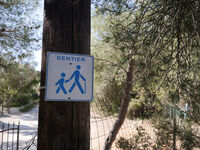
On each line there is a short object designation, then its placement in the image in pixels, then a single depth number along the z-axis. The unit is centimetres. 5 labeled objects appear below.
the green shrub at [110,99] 759
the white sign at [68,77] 141
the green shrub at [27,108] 2101
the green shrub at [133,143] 540
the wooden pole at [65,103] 138
